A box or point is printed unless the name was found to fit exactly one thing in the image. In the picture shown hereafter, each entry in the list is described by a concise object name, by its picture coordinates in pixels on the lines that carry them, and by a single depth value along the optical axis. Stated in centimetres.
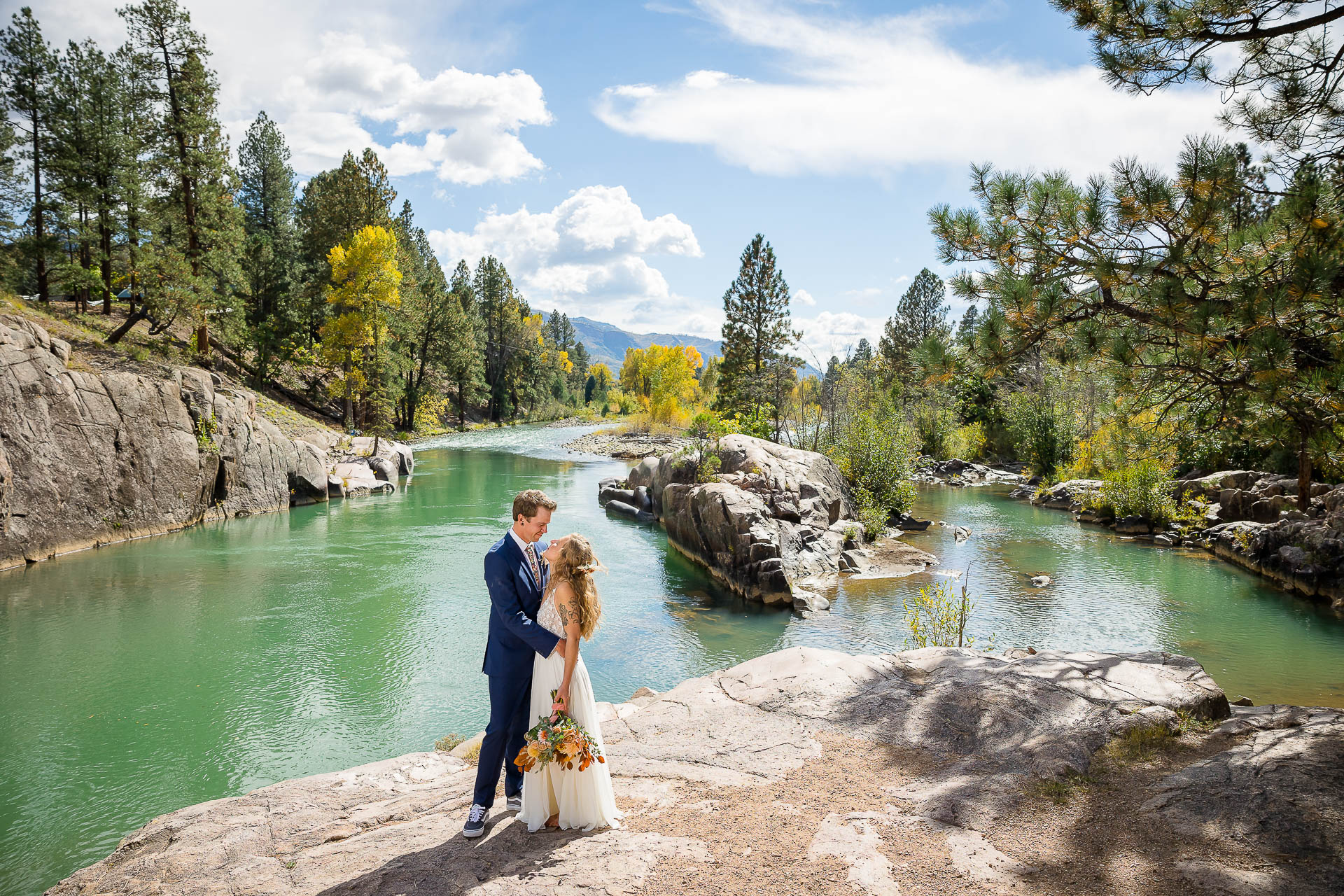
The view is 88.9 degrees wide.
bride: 415
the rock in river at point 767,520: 1470
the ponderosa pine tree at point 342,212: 4097
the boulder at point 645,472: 2522
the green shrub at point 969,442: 3756
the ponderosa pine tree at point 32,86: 2338
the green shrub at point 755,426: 2456
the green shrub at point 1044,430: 3131
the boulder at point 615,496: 2504
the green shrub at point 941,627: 967
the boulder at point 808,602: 1373
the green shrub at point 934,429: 3722
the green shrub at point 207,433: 1961
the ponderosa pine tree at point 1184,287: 514
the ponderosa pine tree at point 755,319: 4097
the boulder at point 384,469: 2861
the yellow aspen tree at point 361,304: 3584
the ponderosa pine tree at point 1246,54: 529
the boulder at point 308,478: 2408
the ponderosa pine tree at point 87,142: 2250
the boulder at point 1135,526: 2045
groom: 423
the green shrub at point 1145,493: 2041
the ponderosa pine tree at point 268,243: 3862
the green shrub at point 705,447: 1916
